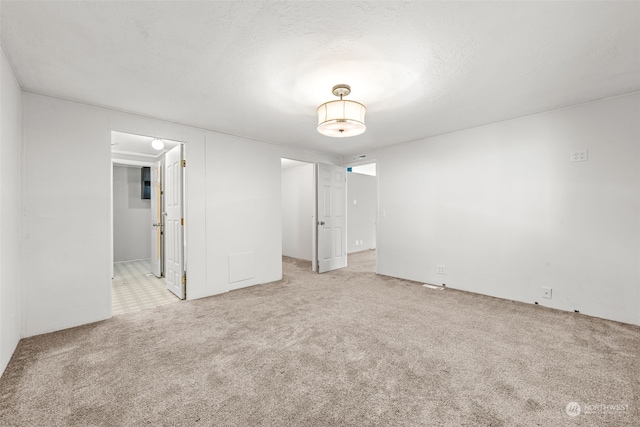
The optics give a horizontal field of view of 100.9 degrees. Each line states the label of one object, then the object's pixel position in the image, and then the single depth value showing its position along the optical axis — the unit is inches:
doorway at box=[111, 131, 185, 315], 151.7
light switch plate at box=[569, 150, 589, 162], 120.5
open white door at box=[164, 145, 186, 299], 148.9
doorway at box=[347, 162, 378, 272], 301.6
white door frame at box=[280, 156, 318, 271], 206.7
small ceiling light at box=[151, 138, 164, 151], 159.5
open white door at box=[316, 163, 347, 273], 208.4
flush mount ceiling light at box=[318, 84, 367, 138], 97.5
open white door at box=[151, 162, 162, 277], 193.5
